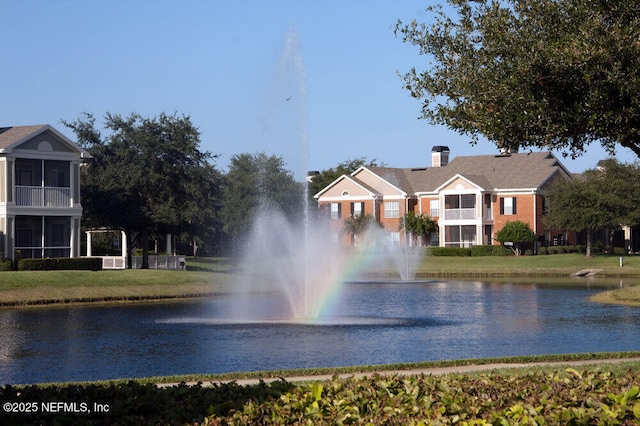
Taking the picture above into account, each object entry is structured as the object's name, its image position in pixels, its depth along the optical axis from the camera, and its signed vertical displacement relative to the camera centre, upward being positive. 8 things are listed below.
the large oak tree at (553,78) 16.33 +2.97
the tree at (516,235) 83.38 +0.81
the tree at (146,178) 61.84 +4.53
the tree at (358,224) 92.75 +2.03
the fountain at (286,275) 37.78 -1.75
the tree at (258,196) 88.50 +4.69
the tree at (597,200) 78.31 +3.66
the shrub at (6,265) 49.09 -0.97
